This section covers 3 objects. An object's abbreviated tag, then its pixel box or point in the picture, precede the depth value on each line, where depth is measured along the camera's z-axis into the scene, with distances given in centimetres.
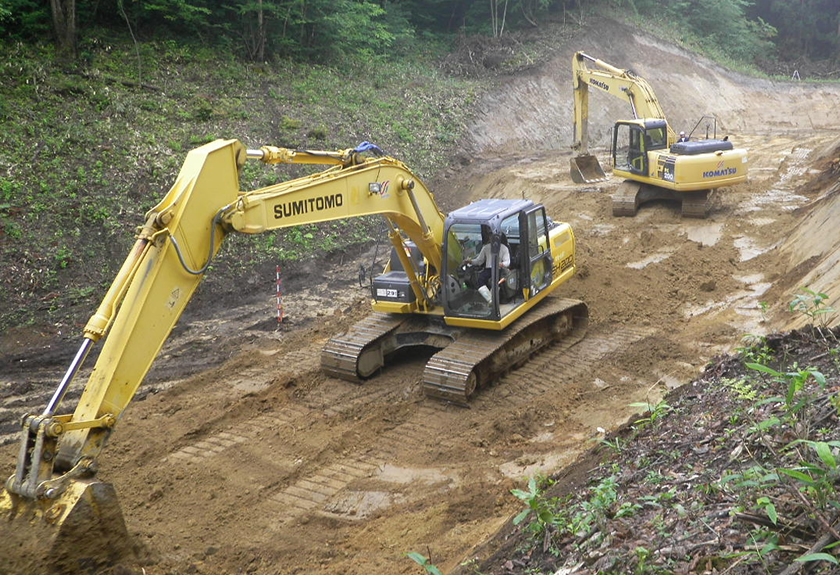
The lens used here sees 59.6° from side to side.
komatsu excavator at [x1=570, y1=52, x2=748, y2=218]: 1623
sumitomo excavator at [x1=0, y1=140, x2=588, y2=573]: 505
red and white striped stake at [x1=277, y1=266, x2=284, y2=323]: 1202
